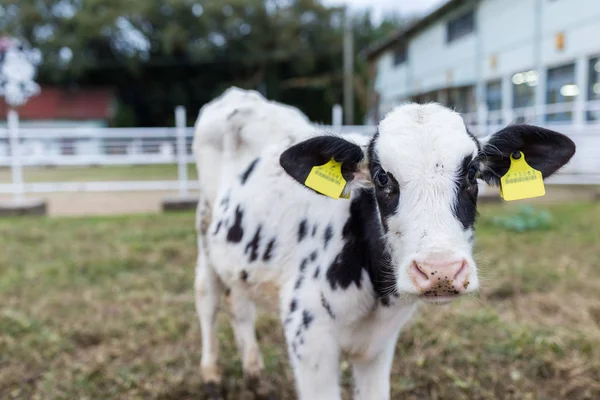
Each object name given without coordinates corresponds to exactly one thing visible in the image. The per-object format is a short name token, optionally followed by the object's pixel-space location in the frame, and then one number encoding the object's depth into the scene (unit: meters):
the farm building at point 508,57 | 11.52
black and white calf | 1.64
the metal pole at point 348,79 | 24.64
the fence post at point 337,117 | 9.30
